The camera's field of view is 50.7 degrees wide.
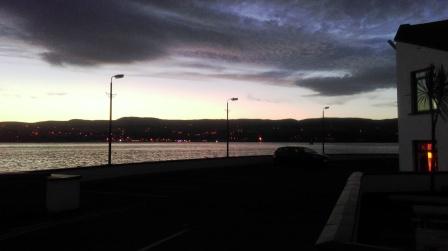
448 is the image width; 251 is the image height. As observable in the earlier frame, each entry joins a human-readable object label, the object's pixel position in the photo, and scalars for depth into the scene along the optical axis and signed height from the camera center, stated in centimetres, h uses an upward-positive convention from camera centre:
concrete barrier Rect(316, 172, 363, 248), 546 -124
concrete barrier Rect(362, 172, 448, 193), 1655 -140
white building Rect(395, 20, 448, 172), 1997 +238
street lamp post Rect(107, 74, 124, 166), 3453 +203
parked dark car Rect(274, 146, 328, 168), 3841 -119
